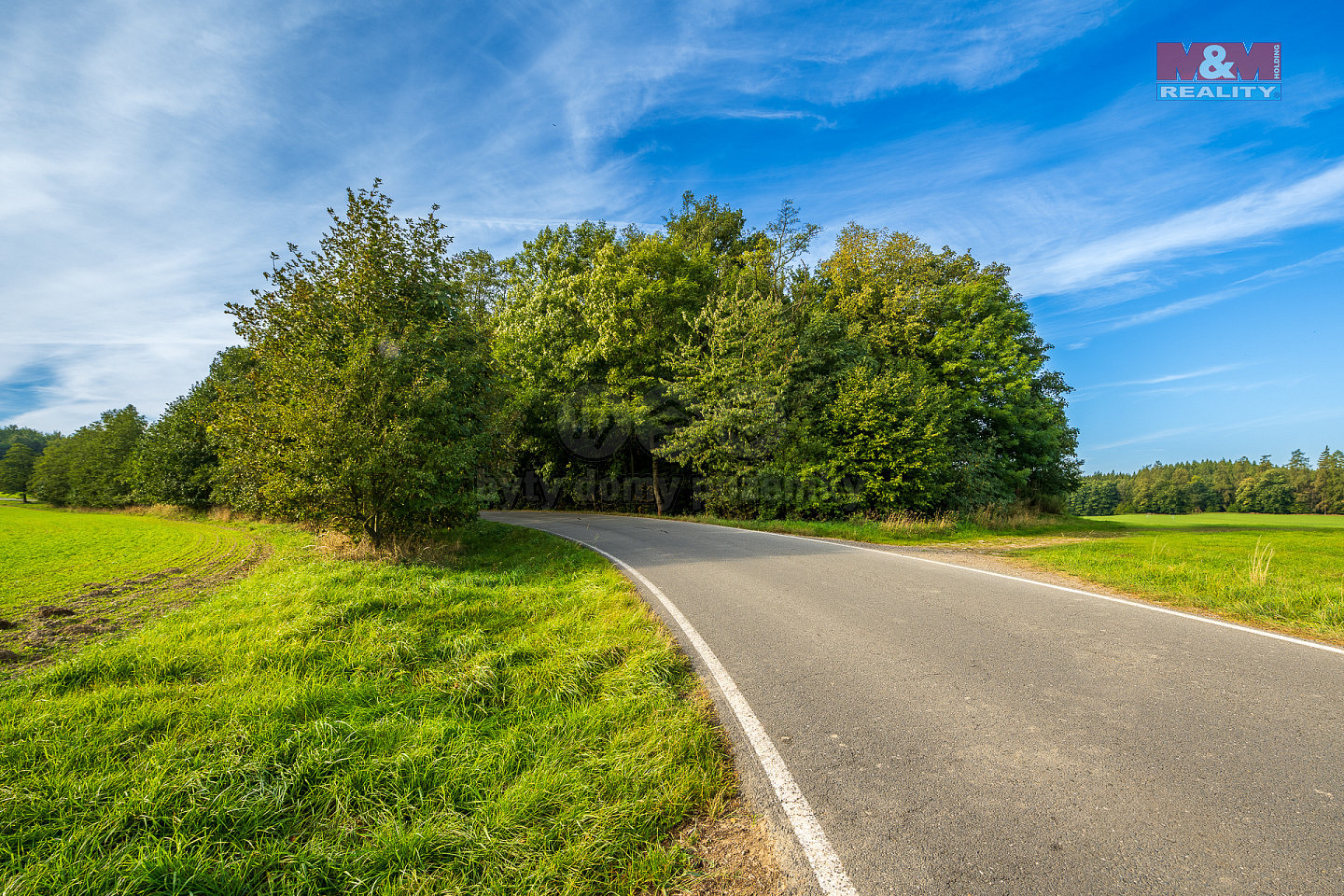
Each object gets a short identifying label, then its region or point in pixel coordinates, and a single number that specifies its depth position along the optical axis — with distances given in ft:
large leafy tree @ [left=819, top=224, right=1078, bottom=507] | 74.86
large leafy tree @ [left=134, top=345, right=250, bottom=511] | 99.71
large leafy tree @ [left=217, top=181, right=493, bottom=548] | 32.32
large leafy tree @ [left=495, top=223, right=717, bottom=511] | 76.95
